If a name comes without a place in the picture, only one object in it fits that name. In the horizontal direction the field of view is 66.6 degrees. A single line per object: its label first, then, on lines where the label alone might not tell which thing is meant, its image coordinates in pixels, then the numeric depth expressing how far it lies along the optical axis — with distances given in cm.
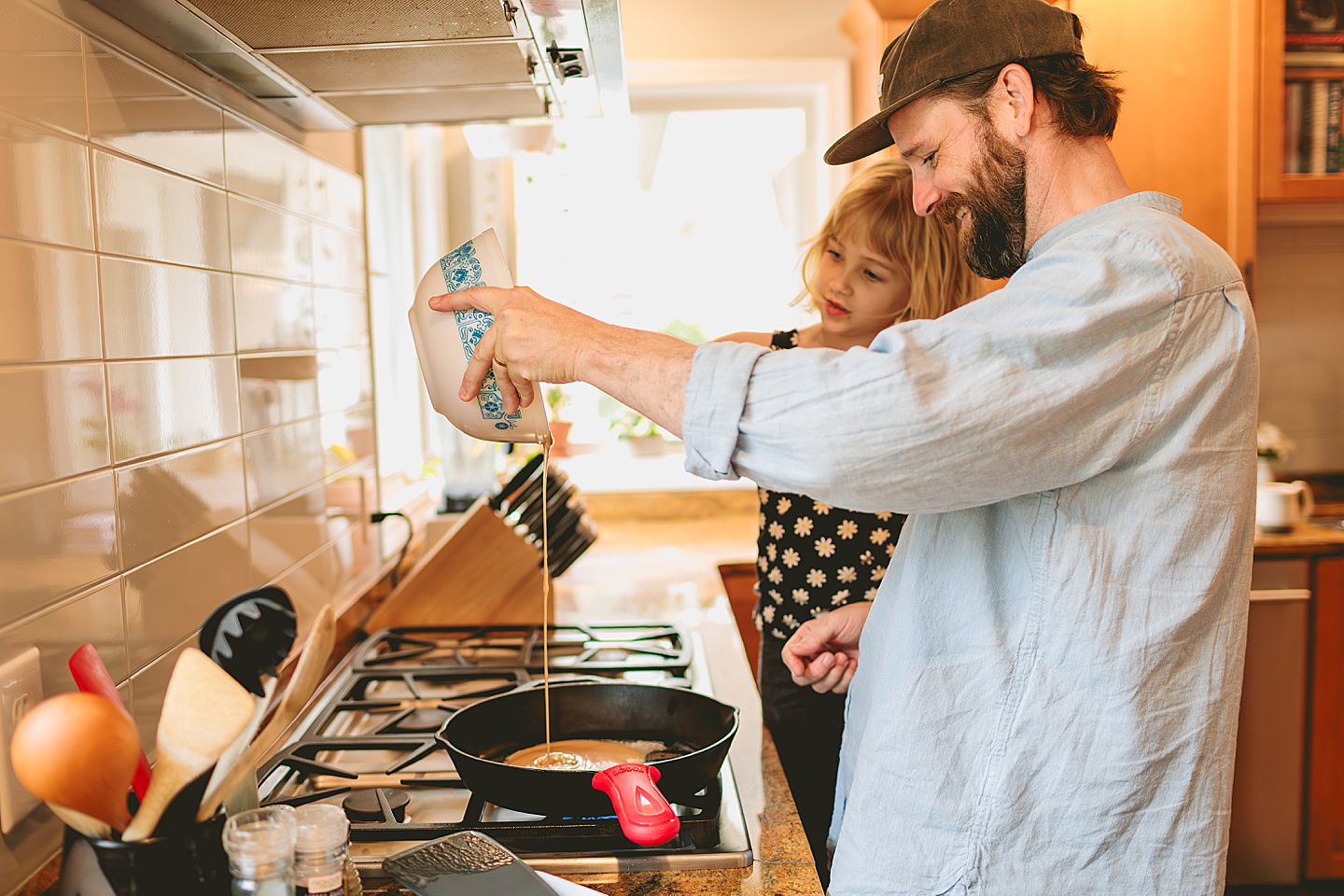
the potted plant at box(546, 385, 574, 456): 302
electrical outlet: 73
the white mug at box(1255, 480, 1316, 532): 232
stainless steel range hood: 95
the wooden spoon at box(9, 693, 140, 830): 55
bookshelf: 245
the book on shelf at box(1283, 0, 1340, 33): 253
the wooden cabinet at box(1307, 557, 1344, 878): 229
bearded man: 70
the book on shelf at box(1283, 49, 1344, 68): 253
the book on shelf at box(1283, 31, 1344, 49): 253
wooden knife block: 167
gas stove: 89
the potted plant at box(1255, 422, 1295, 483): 260
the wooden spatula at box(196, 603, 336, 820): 62
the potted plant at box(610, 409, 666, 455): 325
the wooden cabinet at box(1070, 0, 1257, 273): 243
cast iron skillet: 86
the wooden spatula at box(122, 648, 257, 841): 60
